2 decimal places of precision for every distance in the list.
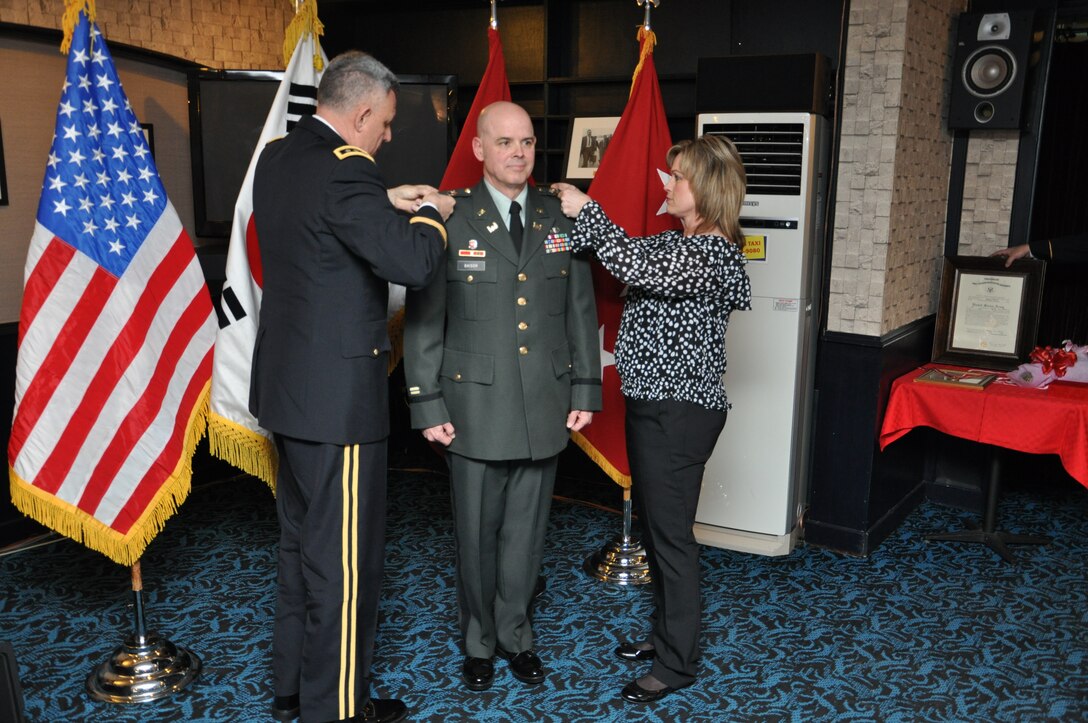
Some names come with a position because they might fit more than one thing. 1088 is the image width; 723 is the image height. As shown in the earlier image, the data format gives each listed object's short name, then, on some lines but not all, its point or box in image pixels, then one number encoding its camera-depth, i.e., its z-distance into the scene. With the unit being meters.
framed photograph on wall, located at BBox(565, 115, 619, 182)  4.59
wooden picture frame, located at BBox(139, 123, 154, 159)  4.13
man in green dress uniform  2.55
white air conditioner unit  3.41
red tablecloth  3.37
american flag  2.68
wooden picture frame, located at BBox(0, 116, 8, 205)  3.64
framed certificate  3.83
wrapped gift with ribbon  3.62
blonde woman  2.46
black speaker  3.68
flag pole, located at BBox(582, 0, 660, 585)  3.45
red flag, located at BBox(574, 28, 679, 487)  3.25
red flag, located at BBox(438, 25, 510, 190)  3.06
